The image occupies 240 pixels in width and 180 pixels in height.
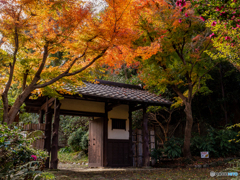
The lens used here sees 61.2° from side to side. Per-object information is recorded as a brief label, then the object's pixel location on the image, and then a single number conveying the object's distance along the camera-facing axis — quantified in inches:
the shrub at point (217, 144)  338.3
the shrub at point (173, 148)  335.0
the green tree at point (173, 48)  301.9
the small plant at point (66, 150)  596.0
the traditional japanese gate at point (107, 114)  310.2
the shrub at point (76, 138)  542.6
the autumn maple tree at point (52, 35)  177.3
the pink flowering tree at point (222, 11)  127.0
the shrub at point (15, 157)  91.7
